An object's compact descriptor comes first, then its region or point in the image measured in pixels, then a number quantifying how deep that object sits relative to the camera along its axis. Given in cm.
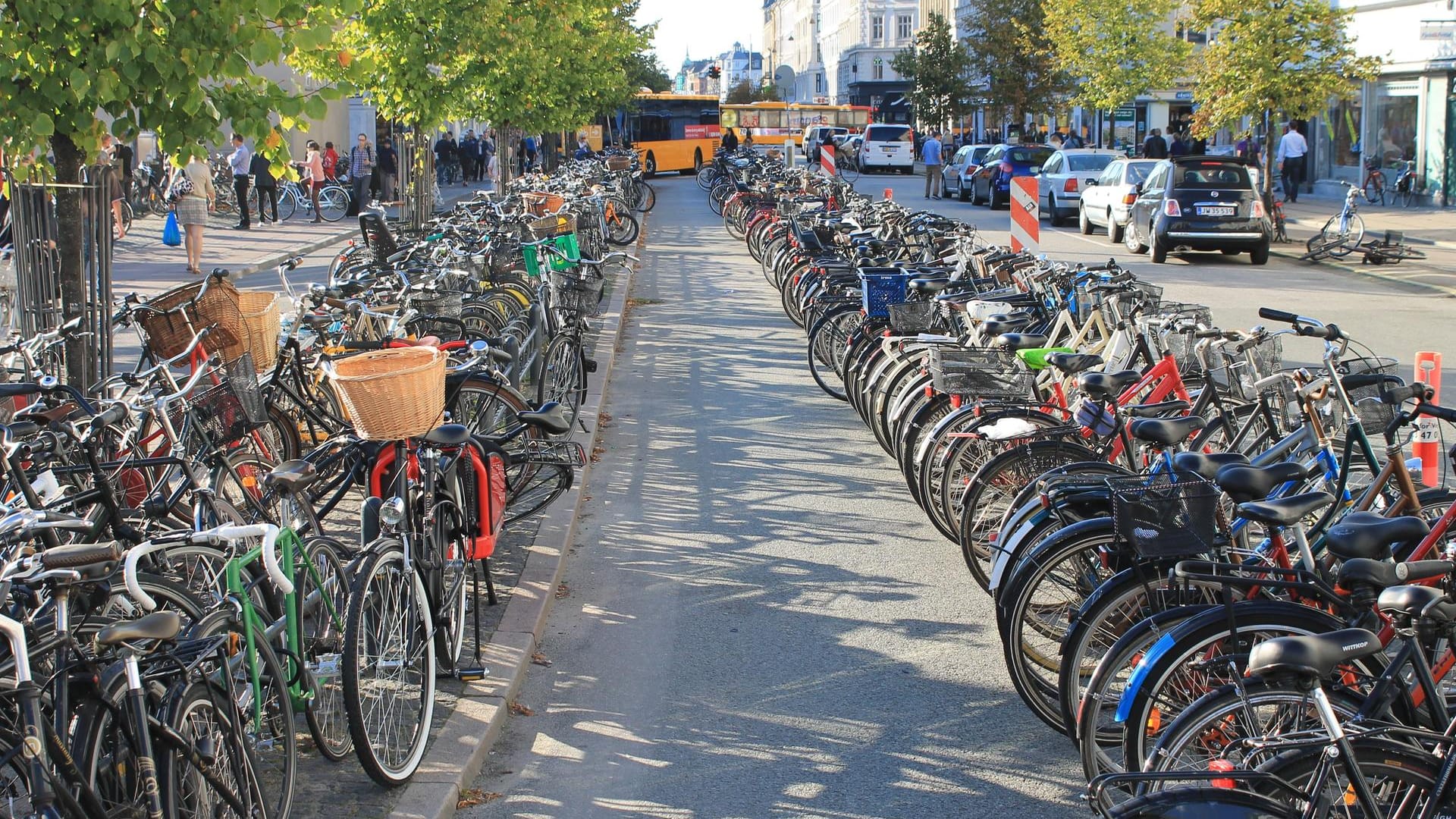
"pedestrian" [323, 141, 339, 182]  3378
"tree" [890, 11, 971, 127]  5359
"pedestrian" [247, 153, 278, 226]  2706
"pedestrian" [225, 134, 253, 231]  2598
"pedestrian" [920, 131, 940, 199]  3628
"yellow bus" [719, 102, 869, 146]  6438
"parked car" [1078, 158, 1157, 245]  2291
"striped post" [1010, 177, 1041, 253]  1264
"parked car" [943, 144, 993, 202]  3481
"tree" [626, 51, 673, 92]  5490
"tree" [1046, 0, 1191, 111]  3544
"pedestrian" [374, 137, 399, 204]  3144
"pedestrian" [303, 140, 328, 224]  2893
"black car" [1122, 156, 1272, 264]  1962
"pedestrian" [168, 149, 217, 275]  1755
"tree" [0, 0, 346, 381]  615
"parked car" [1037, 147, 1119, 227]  2697
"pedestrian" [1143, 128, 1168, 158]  3322
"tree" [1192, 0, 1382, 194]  2256
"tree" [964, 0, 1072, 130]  4675
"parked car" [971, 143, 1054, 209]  3064
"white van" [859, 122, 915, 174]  5053
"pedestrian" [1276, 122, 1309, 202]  3072
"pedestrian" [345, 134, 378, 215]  2858
